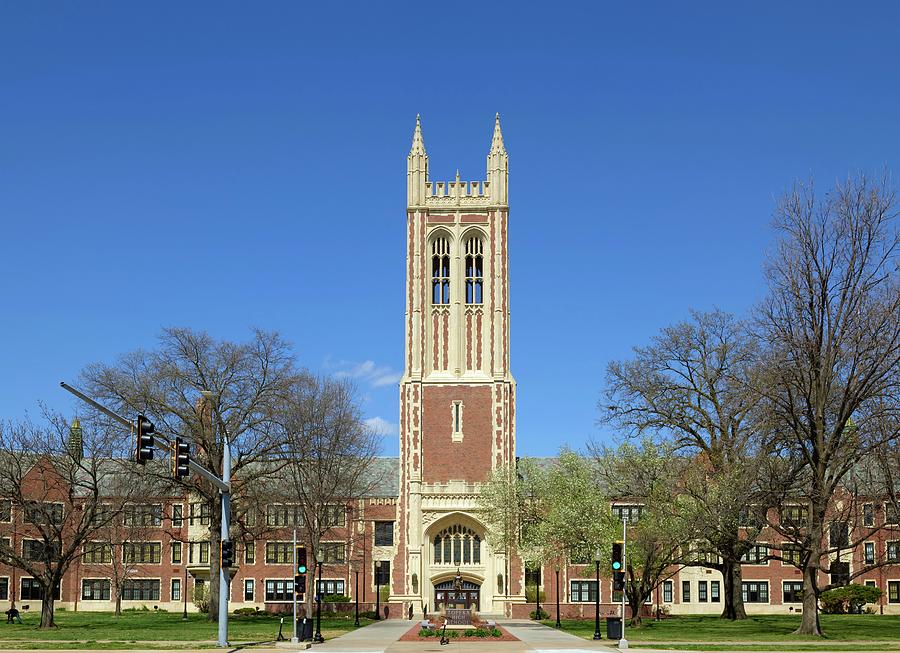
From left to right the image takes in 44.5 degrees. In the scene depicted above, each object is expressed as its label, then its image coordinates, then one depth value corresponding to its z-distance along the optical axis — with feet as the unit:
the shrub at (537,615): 225.97
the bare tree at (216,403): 183.93
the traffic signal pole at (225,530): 128.57
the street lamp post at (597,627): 151.79
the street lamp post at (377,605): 214.57
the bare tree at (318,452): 194.29
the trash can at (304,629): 142.31
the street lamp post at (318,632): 143.33
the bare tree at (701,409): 178.29
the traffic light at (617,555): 137.02
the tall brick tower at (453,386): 243.60
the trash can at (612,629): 153.38
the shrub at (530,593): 271.28
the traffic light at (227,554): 125.90
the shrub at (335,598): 265.13
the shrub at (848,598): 255.29
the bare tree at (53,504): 177.58
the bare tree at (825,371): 140.15
